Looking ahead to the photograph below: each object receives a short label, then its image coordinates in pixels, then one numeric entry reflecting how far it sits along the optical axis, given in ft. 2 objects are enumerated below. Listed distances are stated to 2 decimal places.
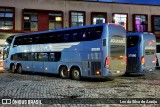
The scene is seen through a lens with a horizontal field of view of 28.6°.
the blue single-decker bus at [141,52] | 80.25
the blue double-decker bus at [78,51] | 64.85
